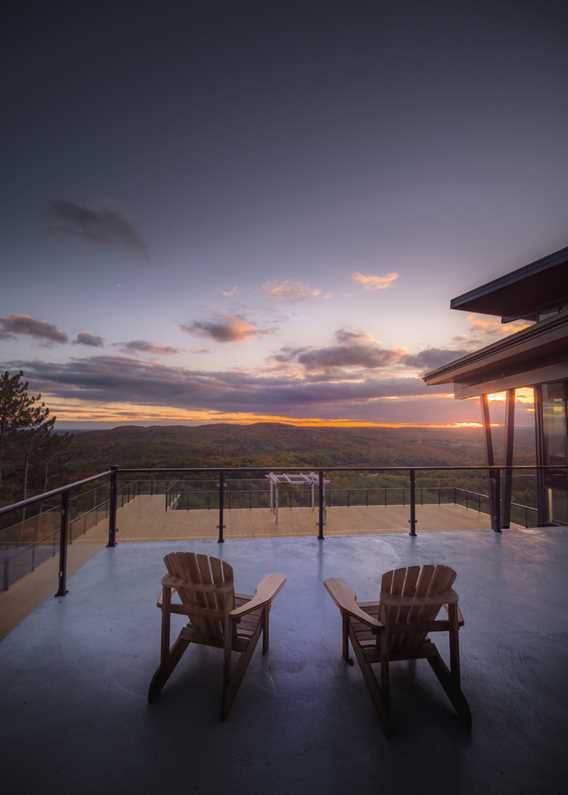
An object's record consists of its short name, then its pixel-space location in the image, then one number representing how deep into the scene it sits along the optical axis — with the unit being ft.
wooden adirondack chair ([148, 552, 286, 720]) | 6.93
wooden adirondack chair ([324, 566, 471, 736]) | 6.61
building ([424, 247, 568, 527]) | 16.47
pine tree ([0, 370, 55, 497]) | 85.10
